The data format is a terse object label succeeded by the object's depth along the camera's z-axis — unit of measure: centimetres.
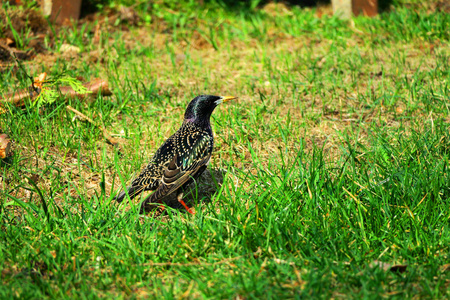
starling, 898
